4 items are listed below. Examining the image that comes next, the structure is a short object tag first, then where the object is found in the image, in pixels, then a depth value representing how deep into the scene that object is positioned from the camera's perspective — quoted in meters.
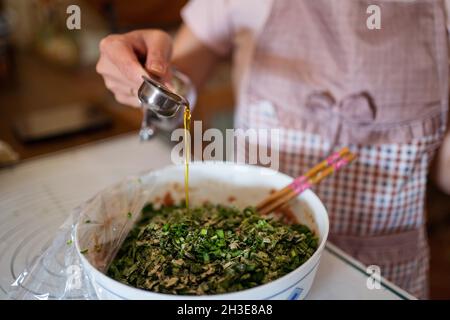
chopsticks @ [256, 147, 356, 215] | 0.80
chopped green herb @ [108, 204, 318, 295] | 0.60
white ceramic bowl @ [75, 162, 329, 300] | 0.57
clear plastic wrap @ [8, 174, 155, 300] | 0.68
